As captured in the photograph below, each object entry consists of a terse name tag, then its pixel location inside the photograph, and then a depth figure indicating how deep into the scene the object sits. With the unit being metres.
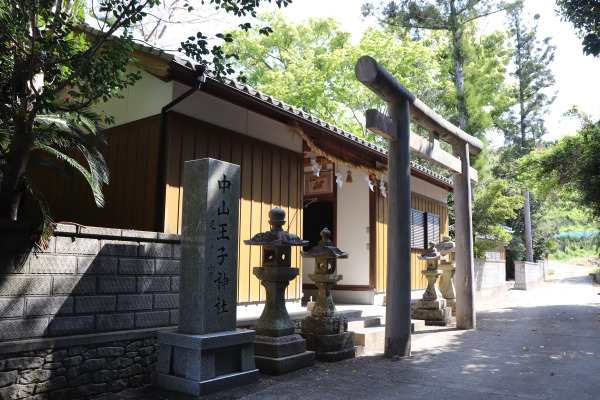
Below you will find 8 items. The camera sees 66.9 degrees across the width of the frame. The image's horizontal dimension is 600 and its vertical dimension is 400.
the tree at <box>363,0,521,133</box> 21.44
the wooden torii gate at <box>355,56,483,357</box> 7.04
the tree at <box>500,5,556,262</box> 32.62
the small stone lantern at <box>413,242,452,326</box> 11.12
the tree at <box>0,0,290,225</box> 5.00
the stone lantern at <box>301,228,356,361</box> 7.26
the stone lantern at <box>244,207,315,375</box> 6.48
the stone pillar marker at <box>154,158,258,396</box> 5.32
